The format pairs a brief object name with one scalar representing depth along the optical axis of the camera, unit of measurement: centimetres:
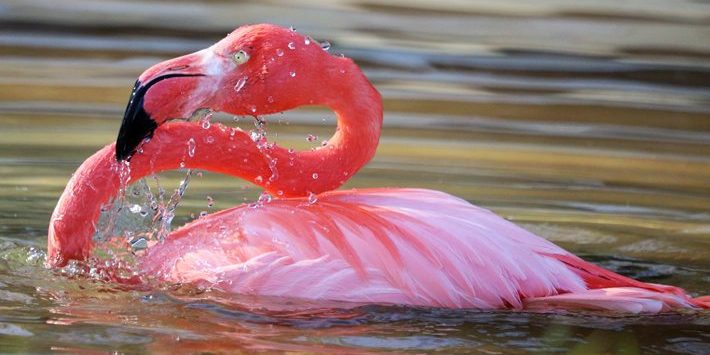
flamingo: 807
